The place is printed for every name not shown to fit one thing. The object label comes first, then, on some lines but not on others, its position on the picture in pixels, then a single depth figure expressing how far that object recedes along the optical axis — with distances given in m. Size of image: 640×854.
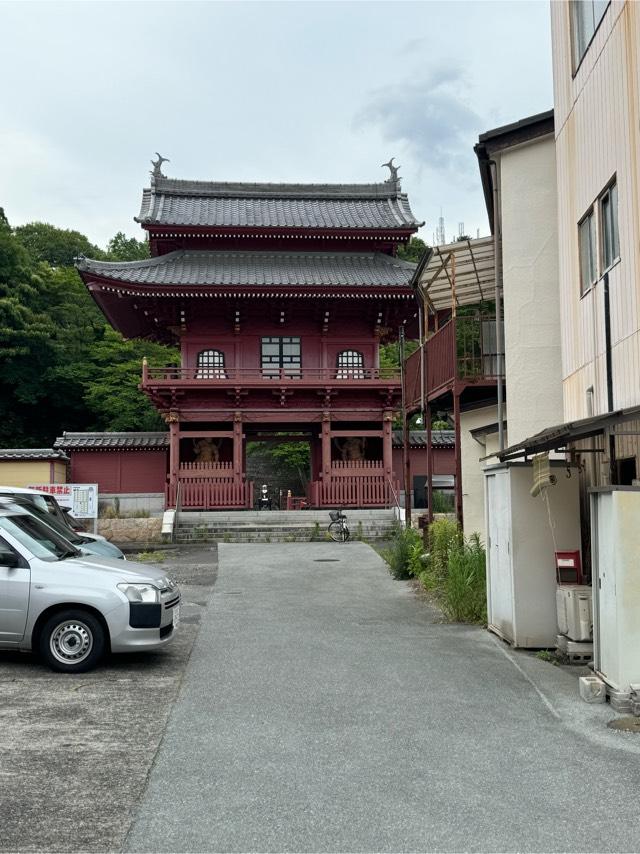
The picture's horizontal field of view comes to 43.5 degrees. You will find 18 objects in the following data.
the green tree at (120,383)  40.81
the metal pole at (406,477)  19.38
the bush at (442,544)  13.65
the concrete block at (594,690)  6.89
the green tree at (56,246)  54.38
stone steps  24.92
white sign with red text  24.52
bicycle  24.08
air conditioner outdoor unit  8.52
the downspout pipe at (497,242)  12.70
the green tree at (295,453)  44.66
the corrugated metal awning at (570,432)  6.77
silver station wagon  8.20
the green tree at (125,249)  54.22
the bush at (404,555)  16.05
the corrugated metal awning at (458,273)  14.01
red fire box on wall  9.02
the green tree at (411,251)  59.06
